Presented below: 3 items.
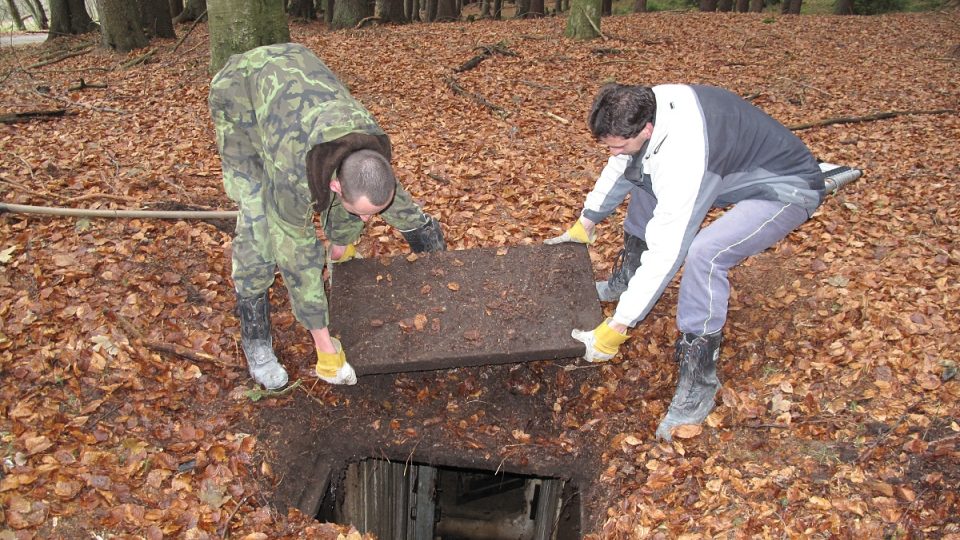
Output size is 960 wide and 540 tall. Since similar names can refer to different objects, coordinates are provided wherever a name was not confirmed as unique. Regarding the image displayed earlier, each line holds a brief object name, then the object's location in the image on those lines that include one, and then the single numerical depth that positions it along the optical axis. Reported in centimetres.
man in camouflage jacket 277
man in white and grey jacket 298
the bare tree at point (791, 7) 1788
